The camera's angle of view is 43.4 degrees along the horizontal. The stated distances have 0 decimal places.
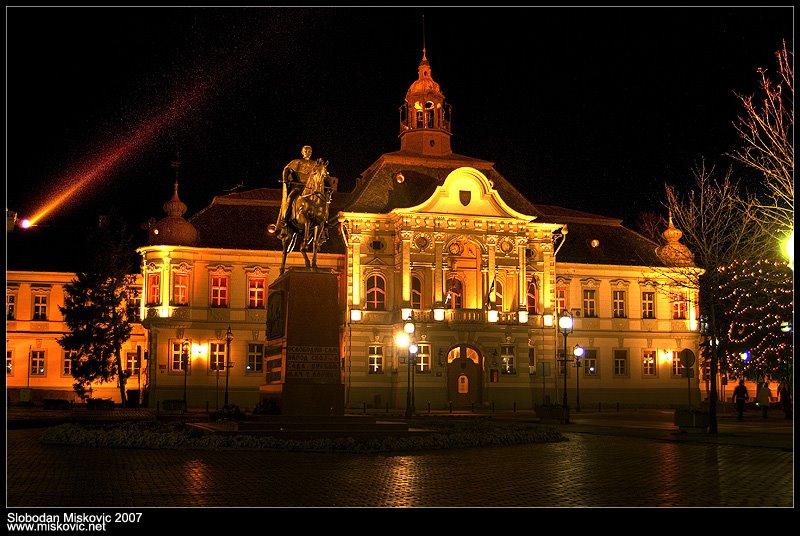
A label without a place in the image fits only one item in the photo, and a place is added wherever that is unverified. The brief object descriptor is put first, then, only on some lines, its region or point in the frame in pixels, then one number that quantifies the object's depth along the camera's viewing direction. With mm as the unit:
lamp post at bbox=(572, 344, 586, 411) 53875
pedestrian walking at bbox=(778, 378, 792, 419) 43959
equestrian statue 26359
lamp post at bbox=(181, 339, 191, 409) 57928
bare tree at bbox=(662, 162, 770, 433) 44625
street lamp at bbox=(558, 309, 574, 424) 38562
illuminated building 58094
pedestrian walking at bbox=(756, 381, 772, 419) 42750
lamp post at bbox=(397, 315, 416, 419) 42500
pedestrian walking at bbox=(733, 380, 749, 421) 41031
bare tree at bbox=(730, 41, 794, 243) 26781
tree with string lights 37844
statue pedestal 24188
